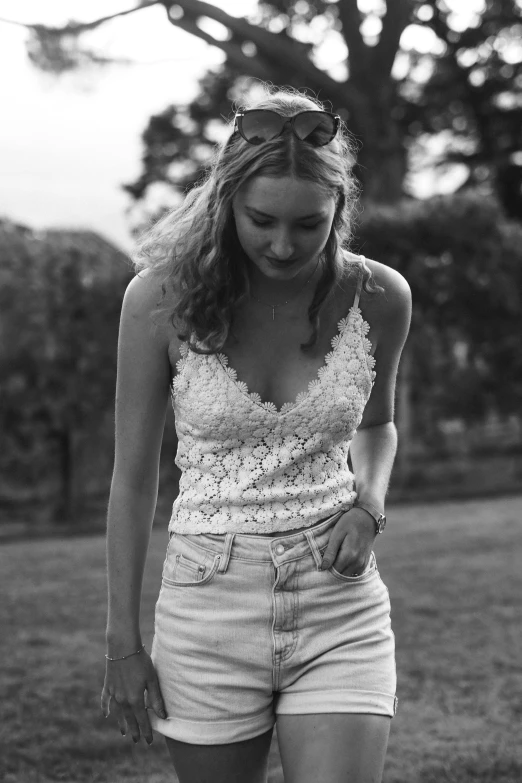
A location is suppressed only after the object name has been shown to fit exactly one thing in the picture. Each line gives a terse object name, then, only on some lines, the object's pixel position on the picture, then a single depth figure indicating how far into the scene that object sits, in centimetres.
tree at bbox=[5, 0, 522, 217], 1313
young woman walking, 200
